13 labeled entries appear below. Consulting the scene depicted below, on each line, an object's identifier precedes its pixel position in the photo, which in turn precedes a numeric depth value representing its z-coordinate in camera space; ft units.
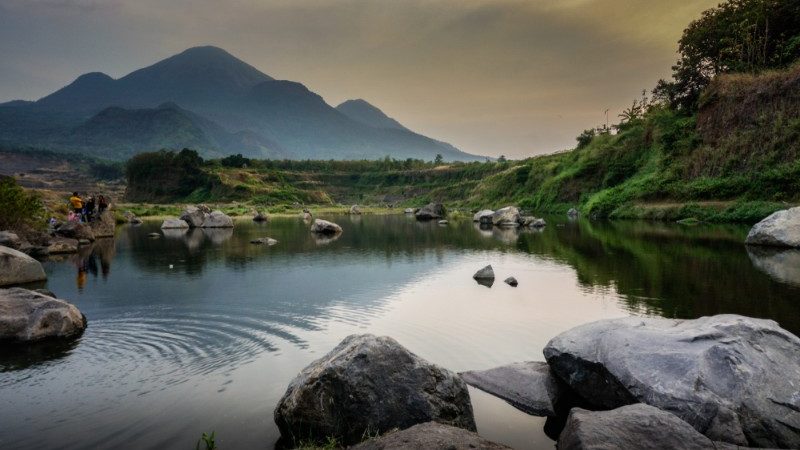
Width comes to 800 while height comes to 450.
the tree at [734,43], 207.44
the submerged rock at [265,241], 135.44
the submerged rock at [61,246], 109.63
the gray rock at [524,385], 30.81
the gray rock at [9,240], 94.94
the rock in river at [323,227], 168.55
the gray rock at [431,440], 20.62
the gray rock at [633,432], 20.83
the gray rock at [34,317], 42.97
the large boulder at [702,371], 23.66
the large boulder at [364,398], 26.03
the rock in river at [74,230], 131.46
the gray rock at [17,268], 67.36
